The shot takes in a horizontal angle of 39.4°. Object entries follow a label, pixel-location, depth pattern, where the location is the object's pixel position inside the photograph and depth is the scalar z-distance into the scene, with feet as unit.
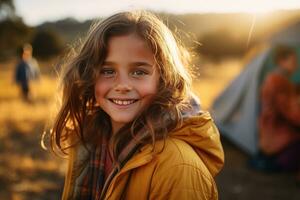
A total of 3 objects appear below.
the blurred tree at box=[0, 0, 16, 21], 74.49
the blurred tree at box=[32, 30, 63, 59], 94.73
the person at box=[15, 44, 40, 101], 30.91
